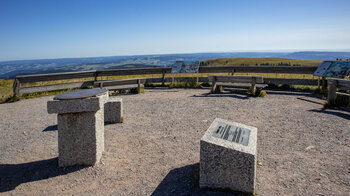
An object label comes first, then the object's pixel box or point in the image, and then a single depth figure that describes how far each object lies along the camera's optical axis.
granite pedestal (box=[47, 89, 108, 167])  3.60
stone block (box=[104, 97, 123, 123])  6.43
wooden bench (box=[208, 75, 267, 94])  9.72
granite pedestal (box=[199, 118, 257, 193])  2.92
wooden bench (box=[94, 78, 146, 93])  10.40
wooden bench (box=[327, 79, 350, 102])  7.36
